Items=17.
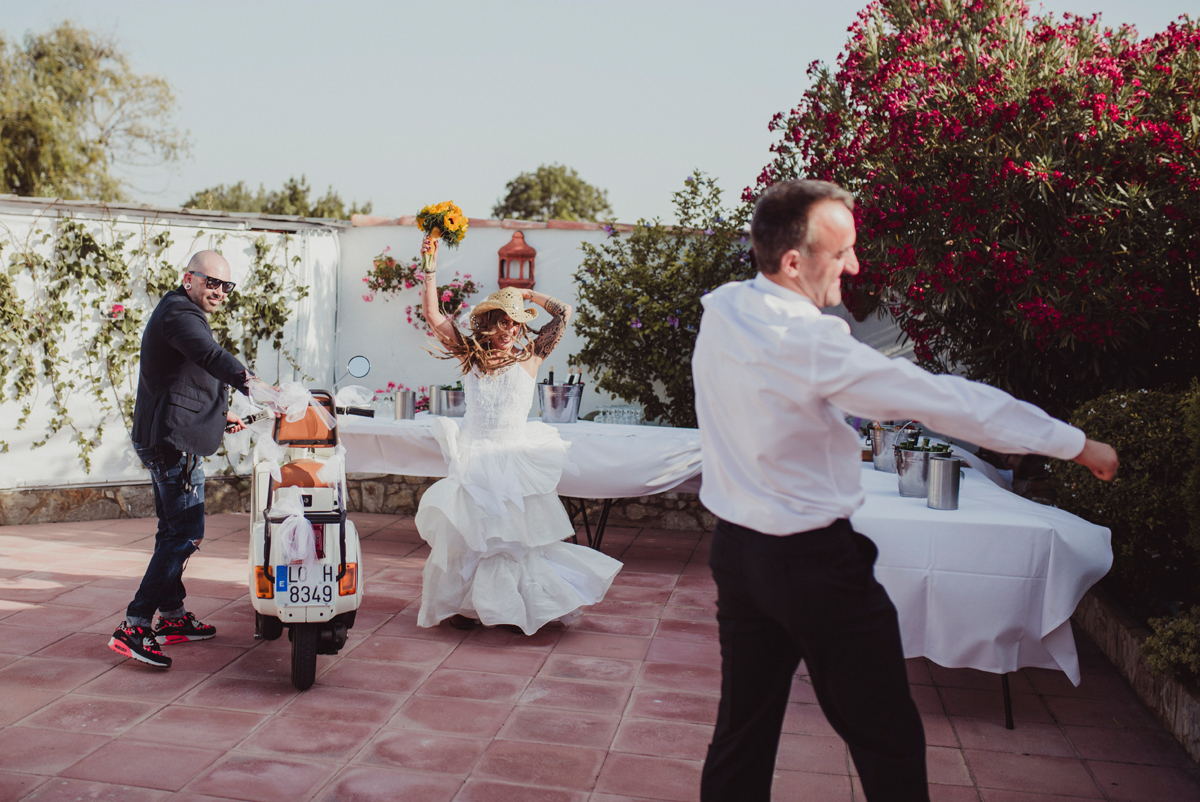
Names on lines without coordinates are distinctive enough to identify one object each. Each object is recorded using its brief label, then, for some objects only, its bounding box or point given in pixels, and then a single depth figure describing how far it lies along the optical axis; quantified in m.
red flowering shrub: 4.43
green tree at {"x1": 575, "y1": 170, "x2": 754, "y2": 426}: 6.82
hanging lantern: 7.51
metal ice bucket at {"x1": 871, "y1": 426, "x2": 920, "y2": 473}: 4.32
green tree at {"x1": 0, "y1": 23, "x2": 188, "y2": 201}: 14.96
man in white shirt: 1.58
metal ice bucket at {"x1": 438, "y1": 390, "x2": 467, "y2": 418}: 5.99
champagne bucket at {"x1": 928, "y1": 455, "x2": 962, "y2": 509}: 3.33
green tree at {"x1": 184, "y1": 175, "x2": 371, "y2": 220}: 37.66
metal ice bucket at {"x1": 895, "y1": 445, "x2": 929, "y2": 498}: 3.59
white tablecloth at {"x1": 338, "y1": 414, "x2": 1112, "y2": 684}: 3.12
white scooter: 3.40
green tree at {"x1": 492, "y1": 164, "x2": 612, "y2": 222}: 45.47
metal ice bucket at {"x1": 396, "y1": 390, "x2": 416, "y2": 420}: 6.16
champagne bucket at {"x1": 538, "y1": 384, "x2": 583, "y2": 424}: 5.79
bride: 4.18
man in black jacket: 3.57
